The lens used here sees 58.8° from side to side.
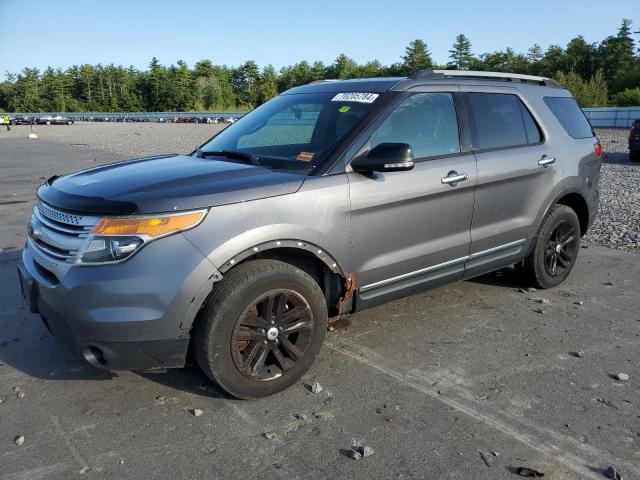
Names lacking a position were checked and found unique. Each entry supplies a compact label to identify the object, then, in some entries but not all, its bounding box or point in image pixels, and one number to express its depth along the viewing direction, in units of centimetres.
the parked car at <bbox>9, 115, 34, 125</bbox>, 6800
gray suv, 298
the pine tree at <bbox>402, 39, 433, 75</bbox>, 9881
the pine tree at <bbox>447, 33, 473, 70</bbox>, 9869
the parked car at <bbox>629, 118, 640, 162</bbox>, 1627
